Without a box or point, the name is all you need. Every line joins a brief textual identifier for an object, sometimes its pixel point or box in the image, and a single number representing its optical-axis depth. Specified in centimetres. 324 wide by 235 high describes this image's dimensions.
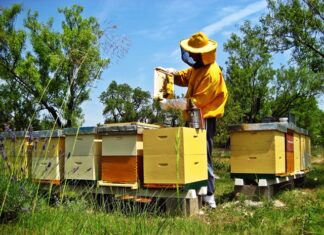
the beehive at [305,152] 743
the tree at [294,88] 2003
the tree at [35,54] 1284
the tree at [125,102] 4059
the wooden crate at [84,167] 473
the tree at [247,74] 1800
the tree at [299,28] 846
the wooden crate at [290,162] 617
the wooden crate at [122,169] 448
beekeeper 479
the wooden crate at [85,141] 477
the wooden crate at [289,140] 617
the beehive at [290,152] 616
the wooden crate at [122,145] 450
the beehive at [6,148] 275
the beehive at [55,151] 488
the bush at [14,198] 271
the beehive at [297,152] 682
